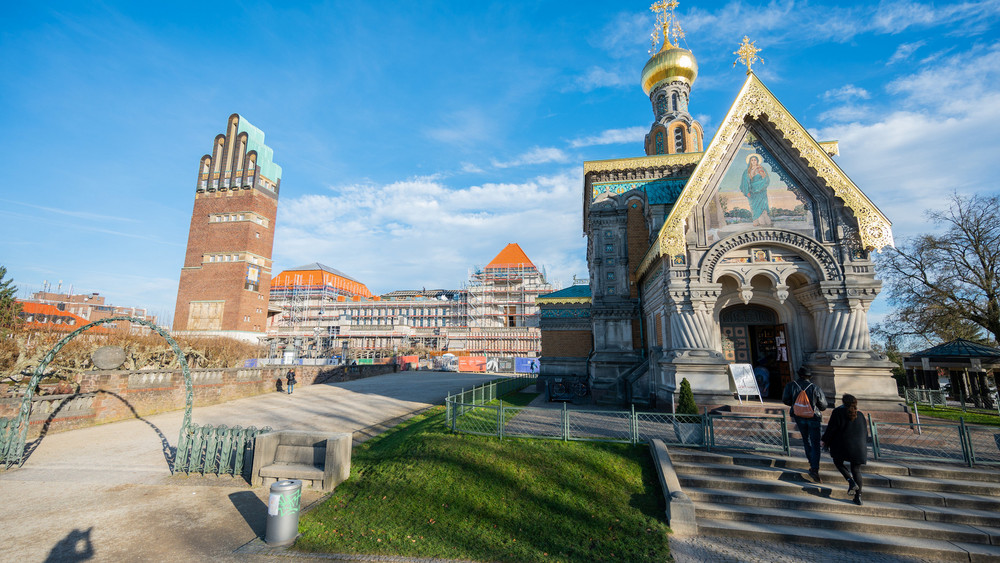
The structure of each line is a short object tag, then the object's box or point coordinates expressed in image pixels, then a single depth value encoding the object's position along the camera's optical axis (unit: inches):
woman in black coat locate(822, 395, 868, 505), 266.7
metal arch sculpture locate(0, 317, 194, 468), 404.2
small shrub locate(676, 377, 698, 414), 408.2
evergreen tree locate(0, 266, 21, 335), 937.0
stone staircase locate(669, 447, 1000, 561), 239.9
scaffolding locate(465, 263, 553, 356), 2942.9
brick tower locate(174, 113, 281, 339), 2336.4
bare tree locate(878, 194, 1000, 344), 762.8
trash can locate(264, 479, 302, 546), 255.4
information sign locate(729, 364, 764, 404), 459.5
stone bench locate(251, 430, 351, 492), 349.1
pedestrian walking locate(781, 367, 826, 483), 293.7
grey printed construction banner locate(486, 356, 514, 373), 2050.9
